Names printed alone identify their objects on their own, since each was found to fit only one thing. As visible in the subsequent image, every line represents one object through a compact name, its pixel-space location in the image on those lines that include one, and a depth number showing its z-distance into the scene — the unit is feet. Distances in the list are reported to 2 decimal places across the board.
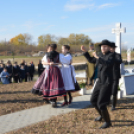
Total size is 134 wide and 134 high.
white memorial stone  25.97
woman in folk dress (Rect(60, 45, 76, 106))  20.27
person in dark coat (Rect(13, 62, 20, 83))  39.58
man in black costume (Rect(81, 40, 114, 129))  14.14
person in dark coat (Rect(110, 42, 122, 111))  19.11
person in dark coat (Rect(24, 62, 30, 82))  42.72
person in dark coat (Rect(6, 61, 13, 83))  38.88
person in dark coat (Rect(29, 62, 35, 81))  44.47
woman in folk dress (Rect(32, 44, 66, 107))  19.49
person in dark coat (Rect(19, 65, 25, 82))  40.98
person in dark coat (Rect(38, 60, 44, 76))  45.65
